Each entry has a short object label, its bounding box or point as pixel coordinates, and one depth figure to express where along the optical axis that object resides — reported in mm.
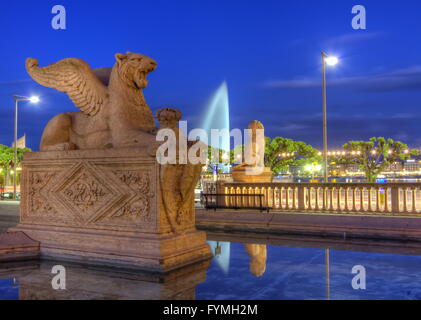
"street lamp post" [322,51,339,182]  19516
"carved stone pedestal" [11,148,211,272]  6277
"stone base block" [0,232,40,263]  6922
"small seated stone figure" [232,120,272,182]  15484
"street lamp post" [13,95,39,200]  29508
